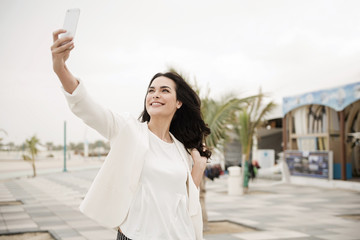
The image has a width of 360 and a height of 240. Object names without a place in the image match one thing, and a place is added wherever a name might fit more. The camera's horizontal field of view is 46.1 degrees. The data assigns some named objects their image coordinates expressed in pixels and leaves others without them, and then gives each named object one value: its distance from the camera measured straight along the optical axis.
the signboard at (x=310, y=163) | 19.19
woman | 2.12
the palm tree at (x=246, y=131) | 16.17
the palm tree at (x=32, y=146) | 26.56
